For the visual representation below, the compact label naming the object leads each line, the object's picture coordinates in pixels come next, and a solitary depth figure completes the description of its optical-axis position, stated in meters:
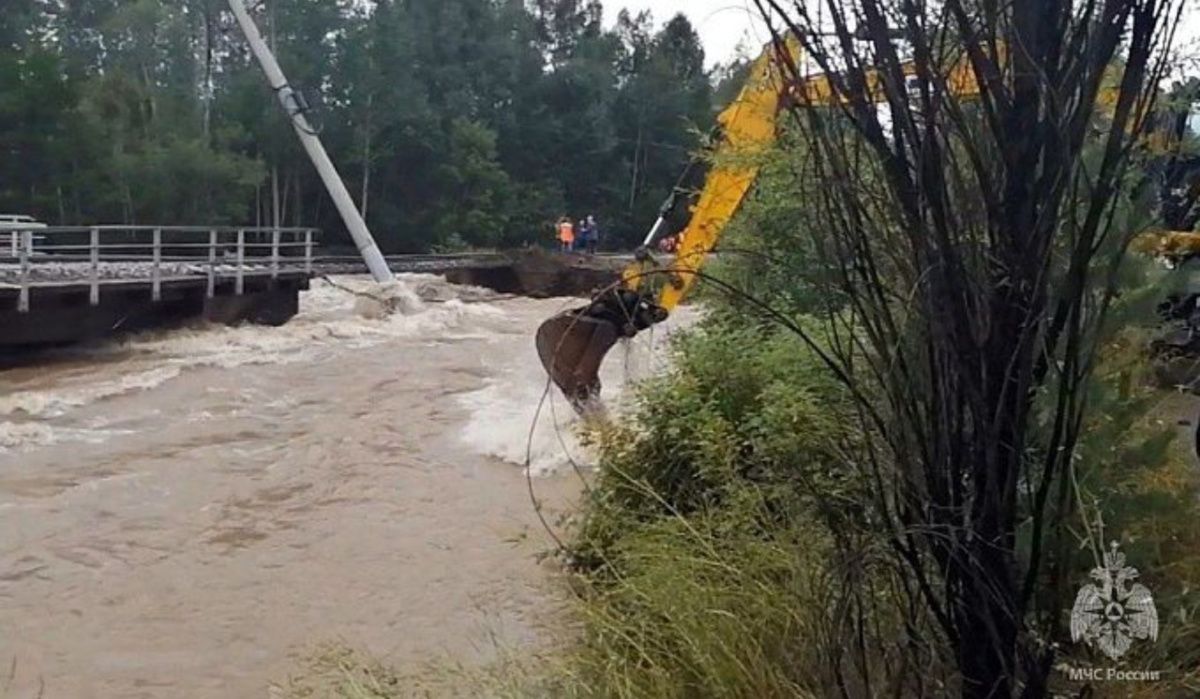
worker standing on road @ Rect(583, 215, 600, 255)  38.94
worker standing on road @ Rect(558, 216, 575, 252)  38.06
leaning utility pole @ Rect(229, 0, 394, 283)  24.91
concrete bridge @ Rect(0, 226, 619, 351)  15.81
